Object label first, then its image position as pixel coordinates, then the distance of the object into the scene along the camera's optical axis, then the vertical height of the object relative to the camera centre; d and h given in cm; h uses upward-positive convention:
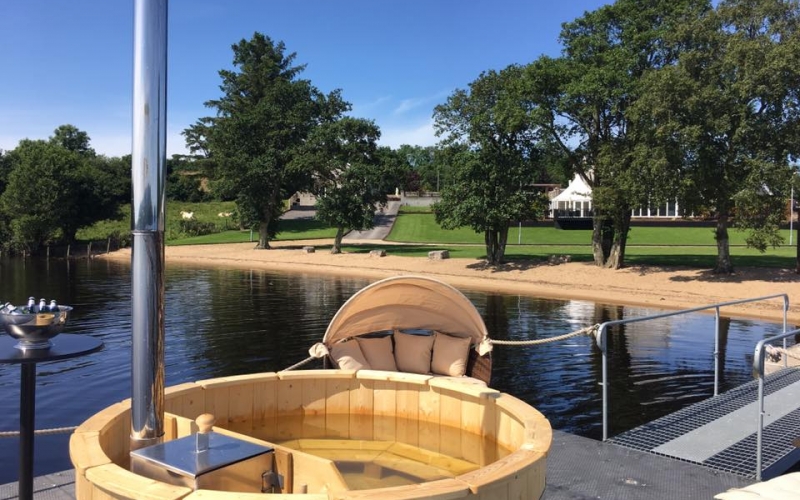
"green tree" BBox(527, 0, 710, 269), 3194 +735
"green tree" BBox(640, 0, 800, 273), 2770 +569
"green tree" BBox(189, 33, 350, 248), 5484 +782
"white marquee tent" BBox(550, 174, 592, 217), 6367 +380
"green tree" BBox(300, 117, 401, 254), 4947 +498
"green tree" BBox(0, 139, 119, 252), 6262 +359
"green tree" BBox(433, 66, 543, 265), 3750 +433
